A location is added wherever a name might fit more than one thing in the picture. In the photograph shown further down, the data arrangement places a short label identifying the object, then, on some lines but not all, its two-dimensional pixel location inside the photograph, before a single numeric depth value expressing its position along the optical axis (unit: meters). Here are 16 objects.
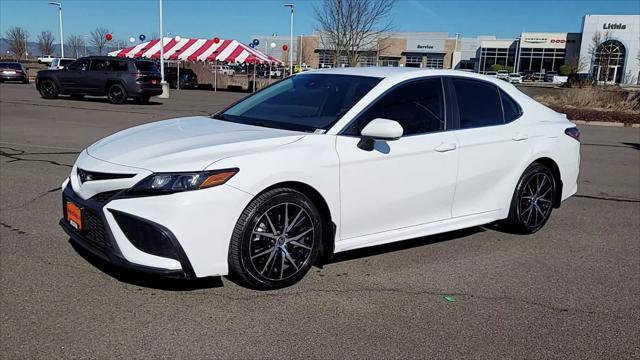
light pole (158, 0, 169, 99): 29.15
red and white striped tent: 37.41
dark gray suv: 22.47
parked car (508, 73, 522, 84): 66.21
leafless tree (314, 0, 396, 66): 34.38
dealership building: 80.69
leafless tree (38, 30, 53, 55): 77.94
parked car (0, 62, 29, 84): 38.44
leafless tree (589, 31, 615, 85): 69.68
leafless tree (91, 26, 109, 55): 73.66
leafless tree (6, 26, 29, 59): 73.50
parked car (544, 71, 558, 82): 79.00
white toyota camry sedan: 3.64
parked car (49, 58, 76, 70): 36.09
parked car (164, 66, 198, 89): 41.69
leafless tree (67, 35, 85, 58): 78.92
